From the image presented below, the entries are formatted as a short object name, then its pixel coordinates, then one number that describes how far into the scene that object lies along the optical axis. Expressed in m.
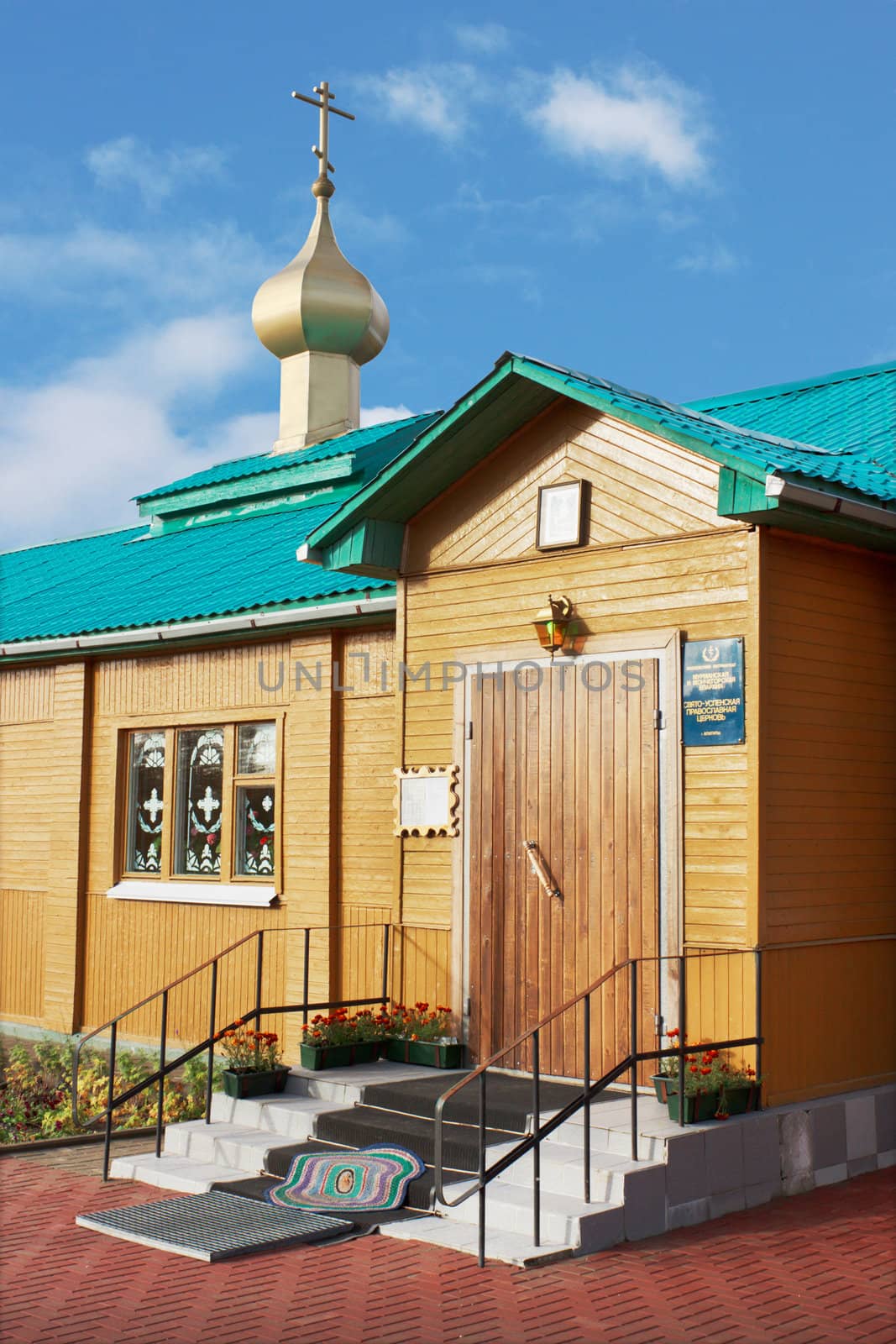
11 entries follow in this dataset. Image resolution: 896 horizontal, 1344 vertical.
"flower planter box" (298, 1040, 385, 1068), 8.99
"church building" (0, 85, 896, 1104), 7.83
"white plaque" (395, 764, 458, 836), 9.27
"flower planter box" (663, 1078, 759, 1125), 7.21
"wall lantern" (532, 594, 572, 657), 8.65
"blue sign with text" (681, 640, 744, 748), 7.76
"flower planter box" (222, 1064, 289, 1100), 8.68
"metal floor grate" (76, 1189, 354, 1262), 6.70
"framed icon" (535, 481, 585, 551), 8.71
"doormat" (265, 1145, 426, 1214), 7.24
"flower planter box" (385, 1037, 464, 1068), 8.95
